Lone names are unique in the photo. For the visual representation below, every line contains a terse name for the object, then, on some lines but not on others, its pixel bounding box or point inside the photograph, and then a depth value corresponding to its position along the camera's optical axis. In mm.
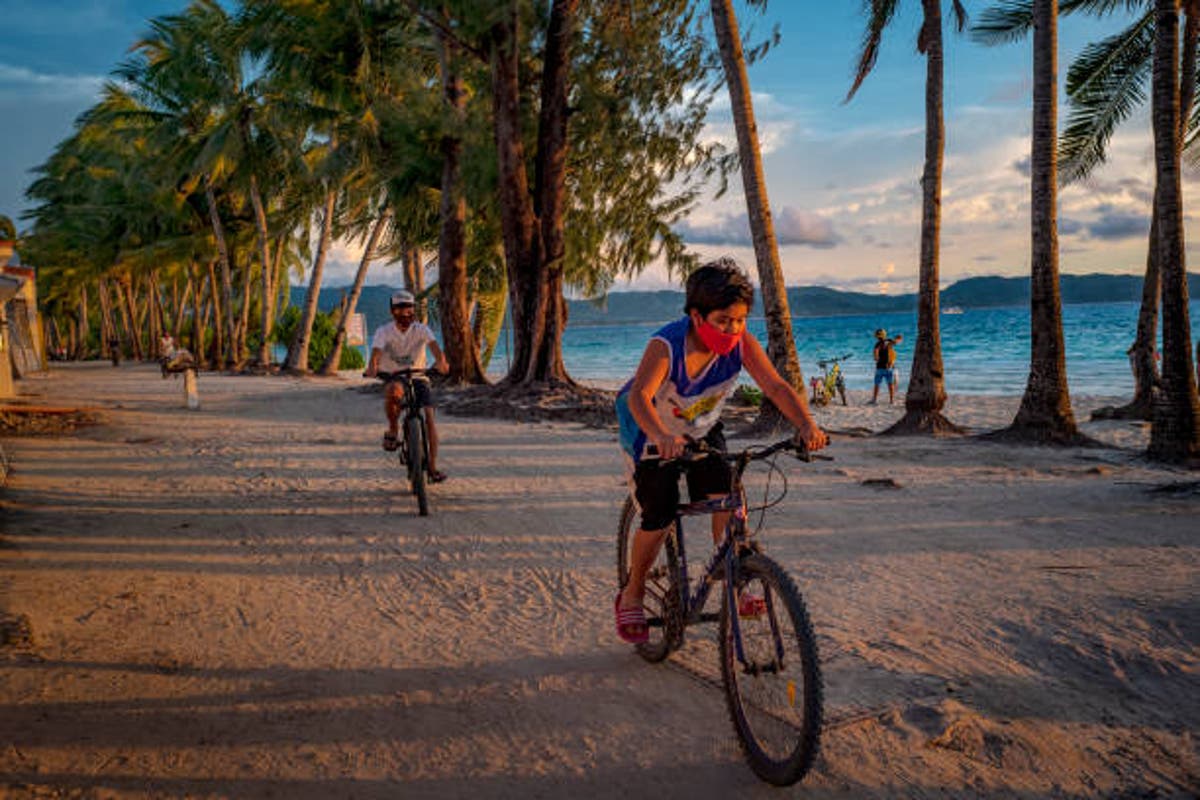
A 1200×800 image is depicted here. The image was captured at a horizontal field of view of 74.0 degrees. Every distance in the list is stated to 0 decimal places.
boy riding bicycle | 3104
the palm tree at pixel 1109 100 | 13648
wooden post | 16141
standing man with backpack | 20734
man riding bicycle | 7387
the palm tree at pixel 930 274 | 11750
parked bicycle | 20000
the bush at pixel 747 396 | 17638
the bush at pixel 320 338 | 36250
